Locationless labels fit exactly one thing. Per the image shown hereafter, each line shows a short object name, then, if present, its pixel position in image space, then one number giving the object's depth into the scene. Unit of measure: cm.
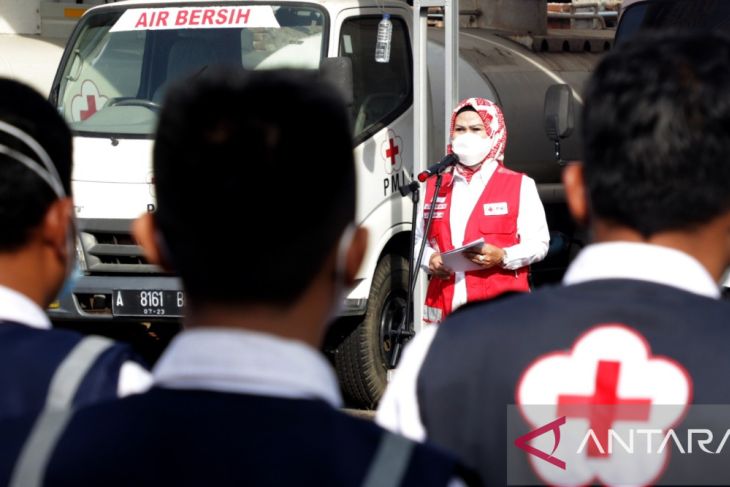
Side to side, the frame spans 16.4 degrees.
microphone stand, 1193
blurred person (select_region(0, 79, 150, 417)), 365
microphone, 1203
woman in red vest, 1132
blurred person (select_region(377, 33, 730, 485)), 345
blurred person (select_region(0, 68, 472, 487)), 275
